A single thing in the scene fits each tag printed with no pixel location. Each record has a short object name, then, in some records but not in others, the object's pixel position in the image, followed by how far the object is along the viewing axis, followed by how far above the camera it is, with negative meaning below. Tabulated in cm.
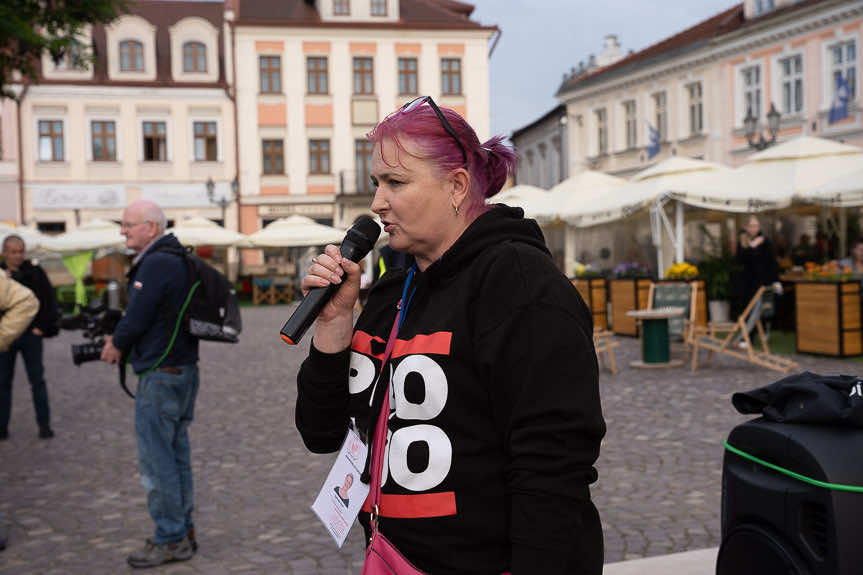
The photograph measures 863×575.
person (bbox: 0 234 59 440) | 845 -72
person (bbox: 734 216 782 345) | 1311 -19
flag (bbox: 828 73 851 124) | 2553 +416
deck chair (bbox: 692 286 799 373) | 1084 -105
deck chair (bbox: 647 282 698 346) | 1302 -69
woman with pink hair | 168 -24
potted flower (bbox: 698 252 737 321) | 1502 -62
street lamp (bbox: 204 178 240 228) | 3628 +254
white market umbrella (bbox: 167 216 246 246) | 2794 +80
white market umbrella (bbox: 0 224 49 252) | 2558 +70
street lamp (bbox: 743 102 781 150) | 2053 +292
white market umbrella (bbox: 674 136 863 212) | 1414 +118
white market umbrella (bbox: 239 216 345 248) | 2773 +69
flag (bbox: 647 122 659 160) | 3362 +403
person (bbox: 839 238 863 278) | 1241 -15
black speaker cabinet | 208 -63
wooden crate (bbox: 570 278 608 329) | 1698 -86
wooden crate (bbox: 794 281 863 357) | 1184 -92
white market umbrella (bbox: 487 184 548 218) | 2028 +135
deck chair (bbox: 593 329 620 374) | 1157 -119
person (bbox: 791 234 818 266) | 1789 -8
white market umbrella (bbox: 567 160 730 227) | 1573 +116
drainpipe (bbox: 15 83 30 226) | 3681 +351
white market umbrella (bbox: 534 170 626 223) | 1875 +125
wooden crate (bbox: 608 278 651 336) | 1559 -83
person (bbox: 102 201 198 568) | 475 -58
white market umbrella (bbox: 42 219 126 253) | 2534 +63
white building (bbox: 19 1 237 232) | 3722 +557
